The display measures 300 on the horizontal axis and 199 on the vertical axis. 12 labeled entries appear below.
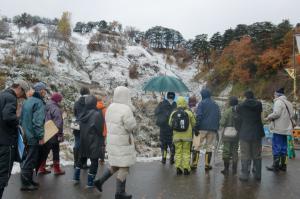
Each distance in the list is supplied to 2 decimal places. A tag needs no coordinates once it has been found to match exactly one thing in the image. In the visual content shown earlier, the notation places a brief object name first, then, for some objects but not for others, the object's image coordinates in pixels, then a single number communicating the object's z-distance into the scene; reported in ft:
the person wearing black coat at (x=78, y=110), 18.22
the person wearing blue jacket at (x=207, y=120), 19.50
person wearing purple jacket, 18.33
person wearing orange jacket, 17.08
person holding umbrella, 21.48
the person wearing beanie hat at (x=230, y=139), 18.91
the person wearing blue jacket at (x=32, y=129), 15.17
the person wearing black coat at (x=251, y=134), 17.71
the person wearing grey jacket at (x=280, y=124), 19.43
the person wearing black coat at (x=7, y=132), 11.72
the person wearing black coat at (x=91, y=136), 15.33
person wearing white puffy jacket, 13.56
